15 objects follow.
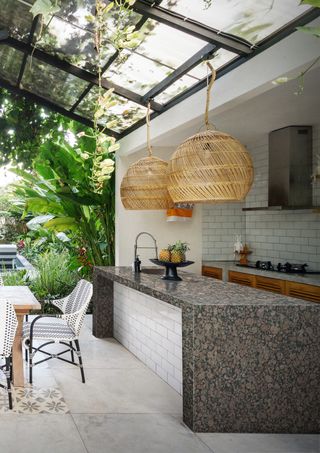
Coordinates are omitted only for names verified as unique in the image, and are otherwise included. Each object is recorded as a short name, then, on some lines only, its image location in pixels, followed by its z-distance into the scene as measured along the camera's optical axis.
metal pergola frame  4.01
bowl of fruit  5.13
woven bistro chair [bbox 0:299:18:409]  4.18
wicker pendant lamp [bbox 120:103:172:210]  5.12
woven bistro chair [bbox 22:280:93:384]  4.87
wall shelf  6.28
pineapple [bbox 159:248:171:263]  5.13
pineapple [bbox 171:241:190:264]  5.13
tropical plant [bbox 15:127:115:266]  8.25
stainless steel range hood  6.72
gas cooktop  6.60
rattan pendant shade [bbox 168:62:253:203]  3.51
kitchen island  3.68
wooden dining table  4.70
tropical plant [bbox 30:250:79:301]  9.02
